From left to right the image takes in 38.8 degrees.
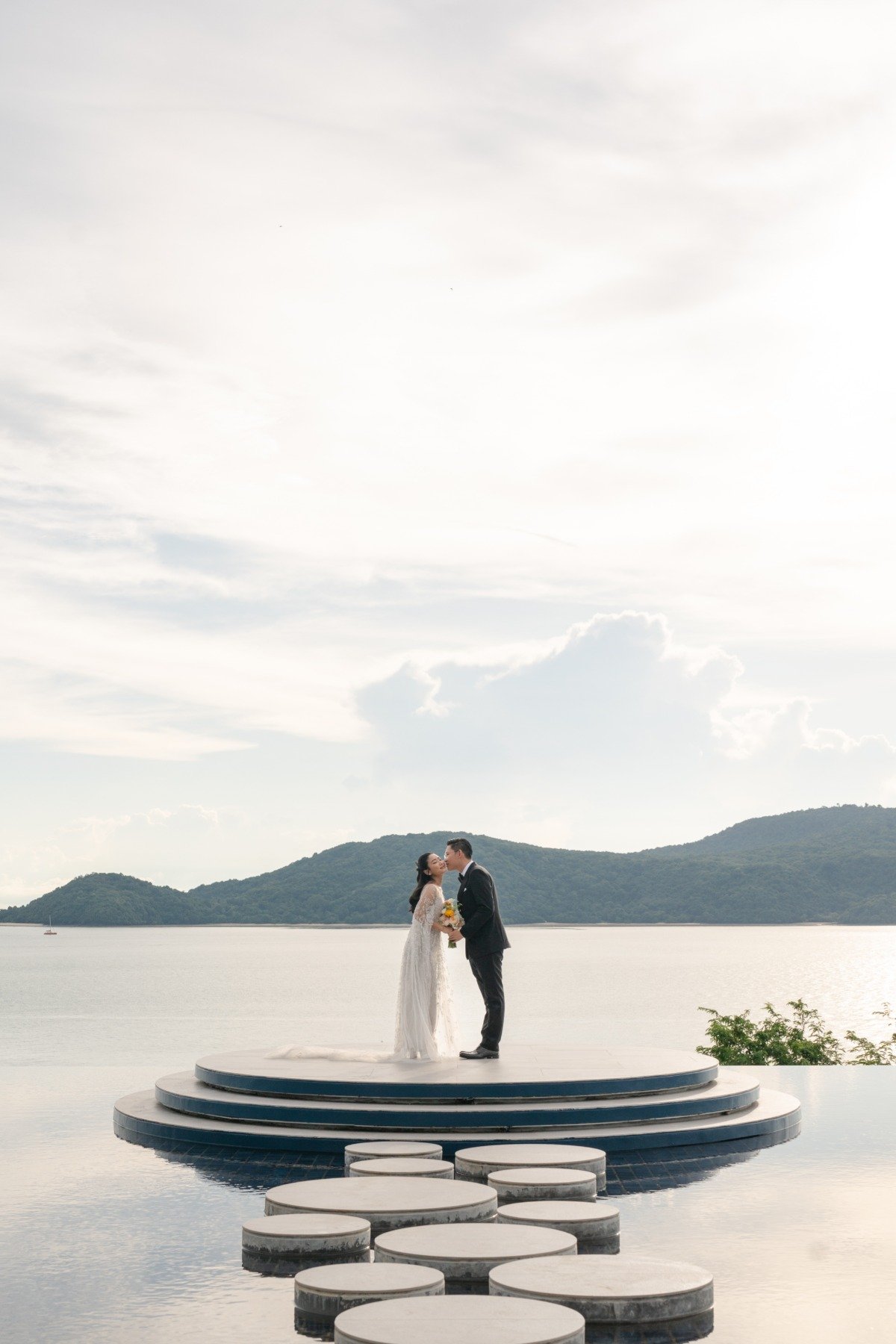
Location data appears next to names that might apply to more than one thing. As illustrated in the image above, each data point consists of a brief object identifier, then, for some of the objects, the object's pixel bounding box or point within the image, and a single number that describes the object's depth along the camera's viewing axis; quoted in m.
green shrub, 20.94
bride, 11.95
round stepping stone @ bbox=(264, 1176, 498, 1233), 7.27
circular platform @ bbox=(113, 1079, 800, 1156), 9.85
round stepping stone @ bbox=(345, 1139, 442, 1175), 8.98
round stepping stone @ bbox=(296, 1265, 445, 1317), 5.77
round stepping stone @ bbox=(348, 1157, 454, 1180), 8.38
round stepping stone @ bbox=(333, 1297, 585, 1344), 5.14
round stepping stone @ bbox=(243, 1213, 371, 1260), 6.76
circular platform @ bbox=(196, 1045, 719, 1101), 10.29
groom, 11.69
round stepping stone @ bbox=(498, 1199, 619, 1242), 7.11
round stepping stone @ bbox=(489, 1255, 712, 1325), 5.68
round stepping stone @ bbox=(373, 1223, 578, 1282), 6.33
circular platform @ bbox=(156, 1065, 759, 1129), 9.95
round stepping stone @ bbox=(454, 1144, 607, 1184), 8.66
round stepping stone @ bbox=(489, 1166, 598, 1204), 7.92
